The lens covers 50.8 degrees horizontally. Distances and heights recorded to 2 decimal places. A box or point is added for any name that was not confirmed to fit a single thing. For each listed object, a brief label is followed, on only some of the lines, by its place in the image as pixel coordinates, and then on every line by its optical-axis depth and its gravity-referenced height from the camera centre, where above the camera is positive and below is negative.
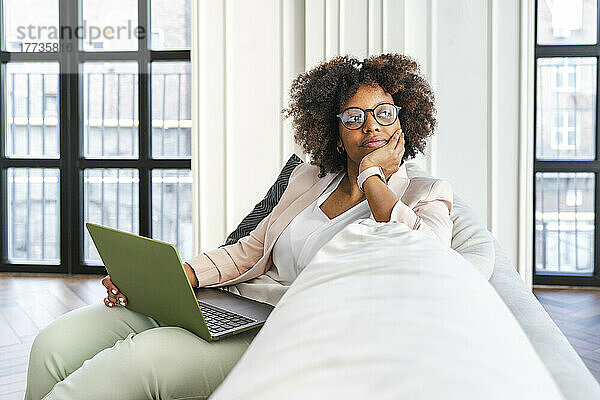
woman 1.28 -0.11
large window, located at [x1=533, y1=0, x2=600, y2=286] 4.03 +0.31
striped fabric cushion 2.04 -0.10
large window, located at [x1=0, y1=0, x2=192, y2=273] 4.55 +0.48
